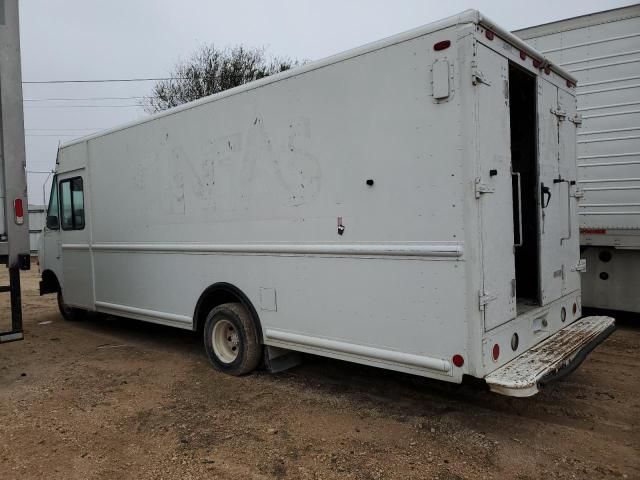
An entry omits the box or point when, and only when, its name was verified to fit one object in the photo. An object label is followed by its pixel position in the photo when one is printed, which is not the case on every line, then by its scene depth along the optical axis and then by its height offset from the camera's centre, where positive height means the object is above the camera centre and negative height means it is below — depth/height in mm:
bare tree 20281 +5915
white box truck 3586 +82
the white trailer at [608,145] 6480 +861
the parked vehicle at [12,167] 4926 +665
